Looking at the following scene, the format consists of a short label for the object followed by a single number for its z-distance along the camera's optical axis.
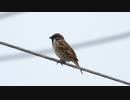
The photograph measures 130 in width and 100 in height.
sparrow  13.38
